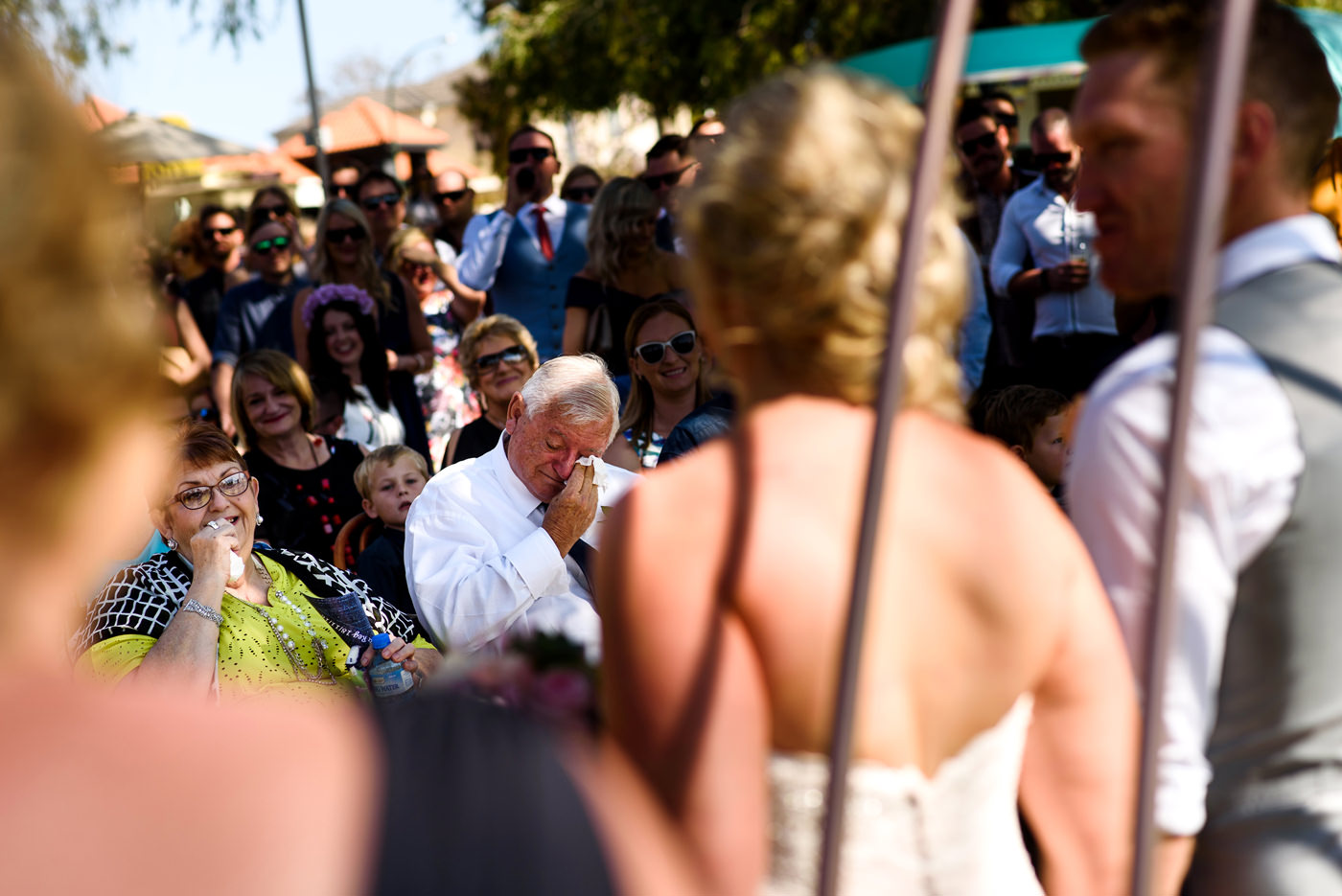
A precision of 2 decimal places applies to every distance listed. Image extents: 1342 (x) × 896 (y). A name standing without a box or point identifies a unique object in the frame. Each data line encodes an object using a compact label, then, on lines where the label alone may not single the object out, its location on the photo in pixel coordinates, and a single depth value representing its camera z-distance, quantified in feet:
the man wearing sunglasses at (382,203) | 23.13
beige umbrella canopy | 27.19
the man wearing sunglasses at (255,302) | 19.72
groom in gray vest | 4.49
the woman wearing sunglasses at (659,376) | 14.17
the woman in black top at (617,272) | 16.78
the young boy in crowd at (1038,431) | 13.10
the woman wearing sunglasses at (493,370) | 15.24
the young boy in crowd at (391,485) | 13.93
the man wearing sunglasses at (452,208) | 24.75
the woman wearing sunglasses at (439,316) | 19.88
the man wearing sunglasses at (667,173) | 19.48
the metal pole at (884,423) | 3.65
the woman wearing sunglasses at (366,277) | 19.11
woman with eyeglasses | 9.46
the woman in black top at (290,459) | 14.47
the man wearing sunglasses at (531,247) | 19.60
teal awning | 35.50
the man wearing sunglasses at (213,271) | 22.48
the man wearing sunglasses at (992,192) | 17.97
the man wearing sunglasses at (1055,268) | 16.48
